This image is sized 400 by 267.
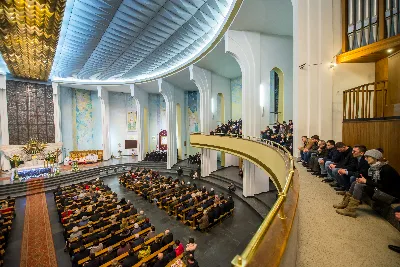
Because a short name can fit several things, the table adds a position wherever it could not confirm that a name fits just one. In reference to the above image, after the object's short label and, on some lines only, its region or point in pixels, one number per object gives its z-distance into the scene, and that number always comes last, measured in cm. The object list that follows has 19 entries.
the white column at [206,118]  1518
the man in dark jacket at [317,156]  487
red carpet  639
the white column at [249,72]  973
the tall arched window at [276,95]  1109
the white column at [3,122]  1537
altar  1540
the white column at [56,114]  1830
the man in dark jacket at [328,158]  426
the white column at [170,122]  1814
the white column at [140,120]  2023
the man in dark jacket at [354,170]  327
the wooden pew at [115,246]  564
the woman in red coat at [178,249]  592
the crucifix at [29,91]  1711
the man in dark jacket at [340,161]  384
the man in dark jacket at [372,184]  270
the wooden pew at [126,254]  536
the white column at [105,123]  2050
